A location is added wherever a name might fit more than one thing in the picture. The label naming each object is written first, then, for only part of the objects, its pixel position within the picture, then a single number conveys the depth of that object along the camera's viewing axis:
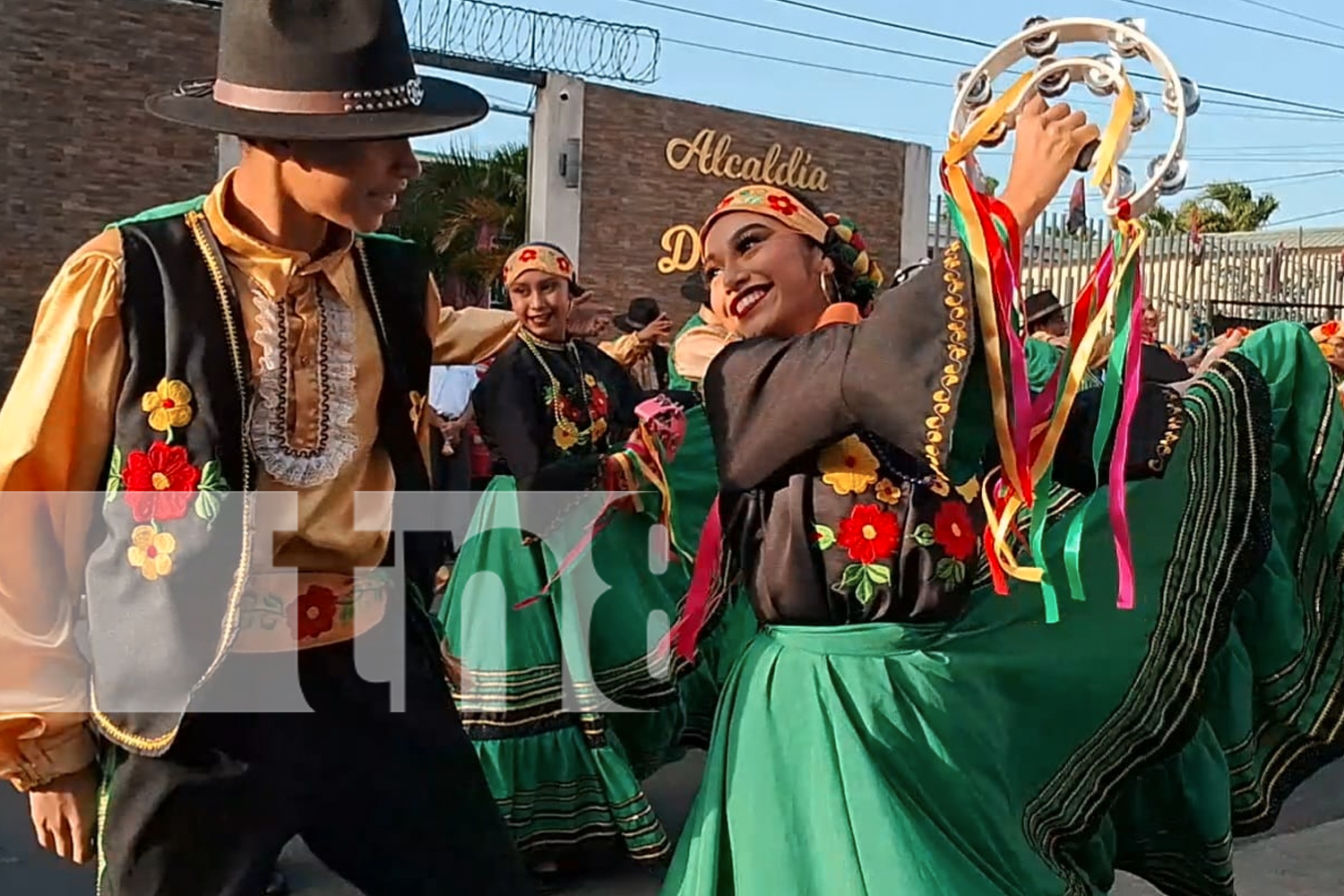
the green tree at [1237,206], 37.34
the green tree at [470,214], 16.59
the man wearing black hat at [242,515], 2.13
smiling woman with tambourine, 2.18
